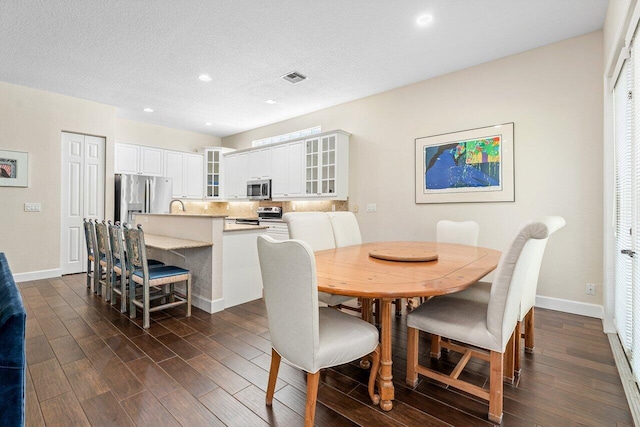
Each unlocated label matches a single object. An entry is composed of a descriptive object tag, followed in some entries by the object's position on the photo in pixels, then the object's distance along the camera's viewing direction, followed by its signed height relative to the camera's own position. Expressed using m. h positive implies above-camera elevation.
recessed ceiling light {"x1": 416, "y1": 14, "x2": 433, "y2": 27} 2.69 +1.82
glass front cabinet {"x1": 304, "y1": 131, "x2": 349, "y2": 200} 4.71 +0.80
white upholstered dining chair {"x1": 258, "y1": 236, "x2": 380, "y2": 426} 1.28 -0.51
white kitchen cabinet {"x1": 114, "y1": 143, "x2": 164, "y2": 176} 5.46 +1.05
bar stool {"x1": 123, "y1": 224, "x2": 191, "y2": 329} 2.69 -0.58
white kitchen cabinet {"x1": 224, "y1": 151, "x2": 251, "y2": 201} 6.31 +0.86
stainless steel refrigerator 5.08 +0.34
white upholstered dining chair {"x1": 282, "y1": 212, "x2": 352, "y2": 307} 2.28 -0.15
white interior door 4.67 +0.37
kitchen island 3.07 -0.51
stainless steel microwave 5.81 +0.50
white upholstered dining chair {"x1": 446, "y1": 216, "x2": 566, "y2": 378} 1.54 -0.53
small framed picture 4.08 +0.63
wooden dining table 1.32 -0.32
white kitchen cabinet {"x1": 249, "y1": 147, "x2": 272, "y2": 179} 5.86 +1.04
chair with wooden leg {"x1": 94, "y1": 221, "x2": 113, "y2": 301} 3.33 -0.51
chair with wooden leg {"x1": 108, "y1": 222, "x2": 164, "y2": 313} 2.96 -0.55
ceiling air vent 3.83 +1.83
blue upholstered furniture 0.59 -0.31
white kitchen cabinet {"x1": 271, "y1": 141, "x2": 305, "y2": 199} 5.30 +0.82
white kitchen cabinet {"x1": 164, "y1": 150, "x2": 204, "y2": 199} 6.23 +0.90
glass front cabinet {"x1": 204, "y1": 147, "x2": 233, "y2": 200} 6.77 +0.94
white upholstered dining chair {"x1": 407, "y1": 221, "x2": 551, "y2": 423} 1.38 -0.58
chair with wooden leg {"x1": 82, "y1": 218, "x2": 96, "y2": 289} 3.85 -0.42
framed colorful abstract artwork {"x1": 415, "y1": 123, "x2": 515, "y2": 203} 3.42 +0.61
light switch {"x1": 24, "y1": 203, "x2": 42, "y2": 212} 4.27 +0.09
